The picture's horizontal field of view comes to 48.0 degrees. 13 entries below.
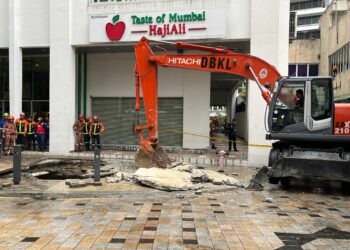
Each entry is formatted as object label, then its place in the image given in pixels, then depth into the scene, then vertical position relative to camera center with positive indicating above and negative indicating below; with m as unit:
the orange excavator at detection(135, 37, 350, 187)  9.54 -0.36
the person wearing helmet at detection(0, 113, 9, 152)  16.08 -1.13
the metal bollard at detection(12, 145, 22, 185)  10.08 -1.37
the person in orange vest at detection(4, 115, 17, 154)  15.96 -0.91
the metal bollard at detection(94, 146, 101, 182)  10.11 -1.38
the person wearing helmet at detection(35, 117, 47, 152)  16.94 -0.95
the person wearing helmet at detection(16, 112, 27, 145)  16.44 -0.64
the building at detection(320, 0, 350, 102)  24.73 +5.07
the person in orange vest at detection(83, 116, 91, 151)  17.00 -0.84
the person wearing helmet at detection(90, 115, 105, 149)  16.97 -0.75
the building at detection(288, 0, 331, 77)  33.26 +5.97
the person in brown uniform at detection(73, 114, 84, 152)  16.80 -0.88
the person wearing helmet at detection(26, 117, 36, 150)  16.88 -0.99
